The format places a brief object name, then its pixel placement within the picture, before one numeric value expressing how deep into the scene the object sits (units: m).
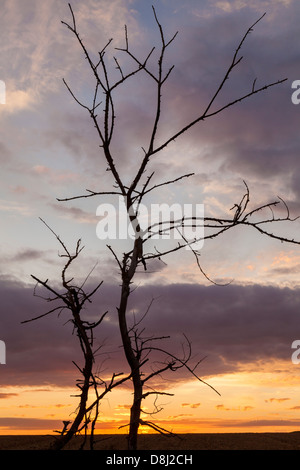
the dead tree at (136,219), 3.51
